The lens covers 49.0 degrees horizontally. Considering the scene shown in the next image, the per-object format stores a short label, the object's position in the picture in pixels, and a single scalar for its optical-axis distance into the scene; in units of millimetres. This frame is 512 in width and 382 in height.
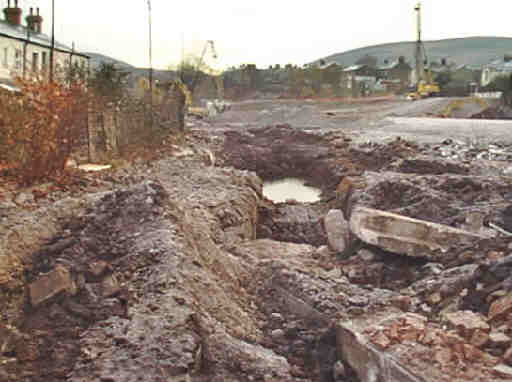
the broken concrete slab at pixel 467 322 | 3844
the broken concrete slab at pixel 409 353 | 3502
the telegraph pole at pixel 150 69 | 15602
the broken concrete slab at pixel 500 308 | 3932
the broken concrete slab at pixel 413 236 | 6031
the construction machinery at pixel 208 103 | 39281
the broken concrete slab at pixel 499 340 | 3650
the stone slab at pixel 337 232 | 7059
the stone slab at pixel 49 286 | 4301
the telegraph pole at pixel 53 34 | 10110
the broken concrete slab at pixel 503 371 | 3365
